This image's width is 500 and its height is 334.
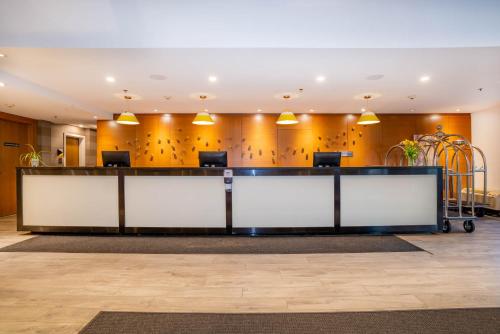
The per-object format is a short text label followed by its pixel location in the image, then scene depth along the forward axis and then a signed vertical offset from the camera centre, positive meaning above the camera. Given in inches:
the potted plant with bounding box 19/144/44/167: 180.7 +6.7
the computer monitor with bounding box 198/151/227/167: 181.9 +5.5
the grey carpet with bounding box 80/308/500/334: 74.2 -46.7
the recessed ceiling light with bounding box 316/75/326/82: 198.2 +67.4
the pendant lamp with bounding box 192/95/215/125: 239.5 +44.1
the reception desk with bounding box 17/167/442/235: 170.9 -22.0
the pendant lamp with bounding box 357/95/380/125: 236.4 +41.8
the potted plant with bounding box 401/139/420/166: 184.1 +8.4
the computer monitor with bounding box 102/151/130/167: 182.9 +7.3
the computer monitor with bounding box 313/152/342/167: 186.7 +4.3
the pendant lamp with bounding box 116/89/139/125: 238.8 +45.8
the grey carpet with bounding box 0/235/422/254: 144.3 -45.9
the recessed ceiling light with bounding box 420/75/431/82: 199.6 +66.6
